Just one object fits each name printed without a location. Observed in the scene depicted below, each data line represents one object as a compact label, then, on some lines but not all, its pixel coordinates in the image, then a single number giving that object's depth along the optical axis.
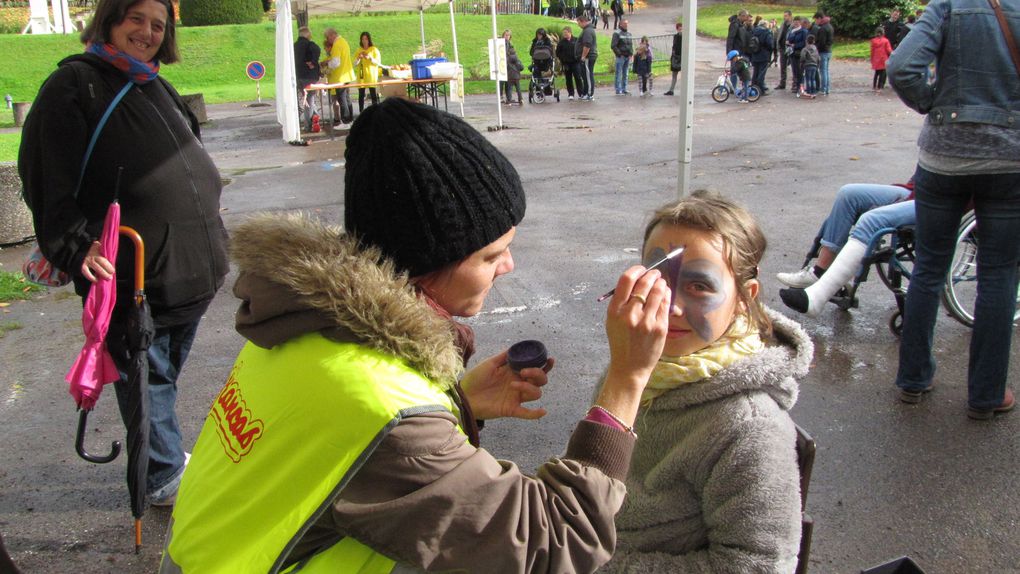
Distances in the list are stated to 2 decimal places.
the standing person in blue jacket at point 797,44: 18.97
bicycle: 18.69
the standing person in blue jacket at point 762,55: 18.89
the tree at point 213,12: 34.00
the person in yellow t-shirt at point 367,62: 16.58
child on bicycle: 18.47
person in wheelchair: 4.84
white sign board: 15.29
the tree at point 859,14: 27.78
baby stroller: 20.66
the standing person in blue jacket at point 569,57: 20.61
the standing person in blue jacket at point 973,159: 3.55
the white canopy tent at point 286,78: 13.02
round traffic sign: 18.42
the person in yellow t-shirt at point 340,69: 16.22
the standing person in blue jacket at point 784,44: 20.24
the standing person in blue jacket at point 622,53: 20.73
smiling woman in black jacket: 2.85
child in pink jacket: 18.92
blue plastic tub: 16.33
